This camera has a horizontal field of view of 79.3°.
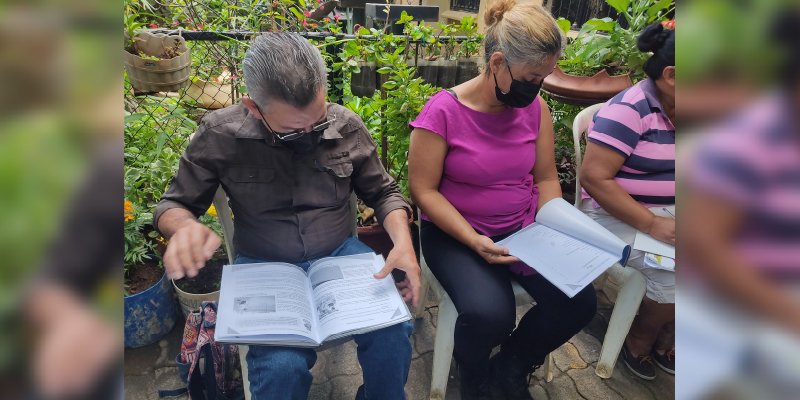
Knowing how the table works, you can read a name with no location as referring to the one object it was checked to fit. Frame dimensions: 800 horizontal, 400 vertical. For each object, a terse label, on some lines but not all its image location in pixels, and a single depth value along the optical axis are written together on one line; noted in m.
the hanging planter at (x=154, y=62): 2.14
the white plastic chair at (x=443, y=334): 1.94
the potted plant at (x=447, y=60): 3.08
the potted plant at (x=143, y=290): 2.13
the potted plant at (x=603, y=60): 2.79
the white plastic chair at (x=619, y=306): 2.09
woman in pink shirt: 1.85
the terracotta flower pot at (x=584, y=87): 2.75
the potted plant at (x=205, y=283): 2.24
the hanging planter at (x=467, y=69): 3.14
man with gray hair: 1.54
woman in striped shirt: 1.95
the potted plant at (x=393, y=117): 2.46
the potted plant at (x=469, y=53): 3.11
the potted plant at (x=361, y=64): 2.61
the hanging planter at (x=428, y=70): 3.01
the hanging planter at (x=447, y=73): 3.09
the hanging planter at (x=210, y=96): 3.34
